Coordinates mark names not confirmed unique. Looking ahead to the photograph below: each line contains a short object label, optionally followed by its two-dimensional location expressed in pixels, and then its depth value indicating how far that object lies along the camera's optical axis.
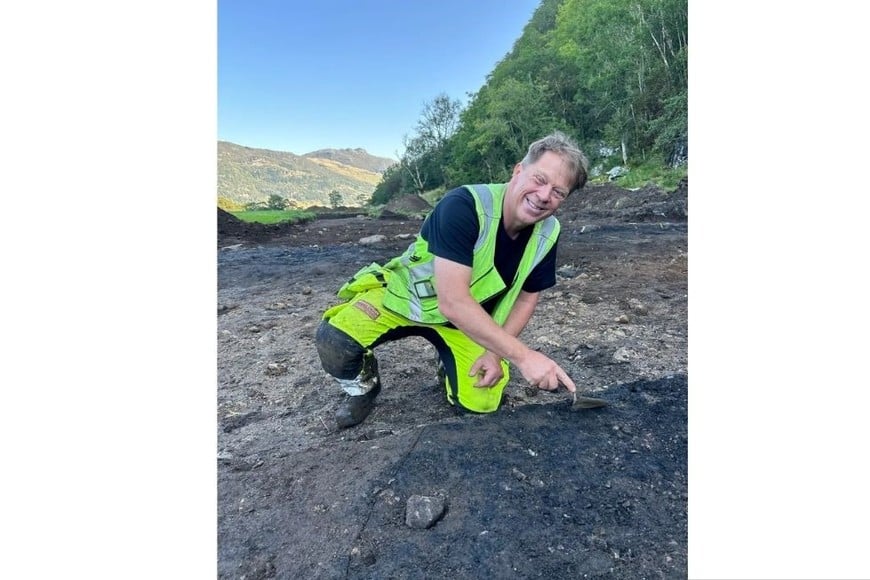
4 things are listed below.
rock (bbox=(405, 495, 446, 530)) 0.92
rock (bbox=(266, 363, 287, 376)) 1.92
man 1.15
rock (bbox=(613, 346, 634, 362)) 1.82
